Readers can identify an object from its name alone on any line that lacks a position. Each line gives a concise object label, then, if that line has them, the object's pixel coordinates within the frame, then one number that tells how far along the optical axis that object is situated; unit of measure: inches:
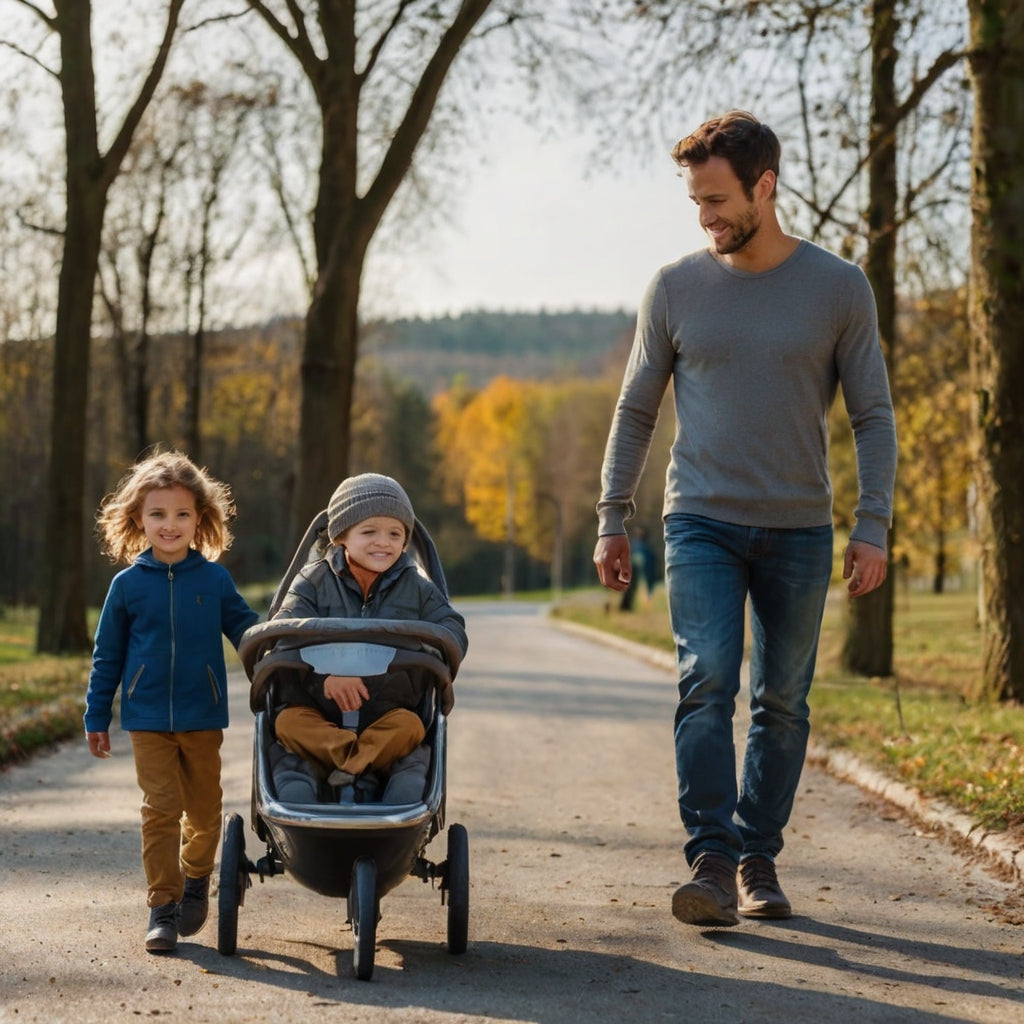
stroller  175.9
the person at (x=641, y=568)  1421.0
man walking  204.8
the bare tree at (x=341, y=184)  601.0
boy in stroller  184.7
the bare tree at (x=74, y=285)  717.9
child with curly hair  197.3
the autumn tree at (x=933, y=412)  842.2
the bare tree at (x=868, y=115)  532.7
